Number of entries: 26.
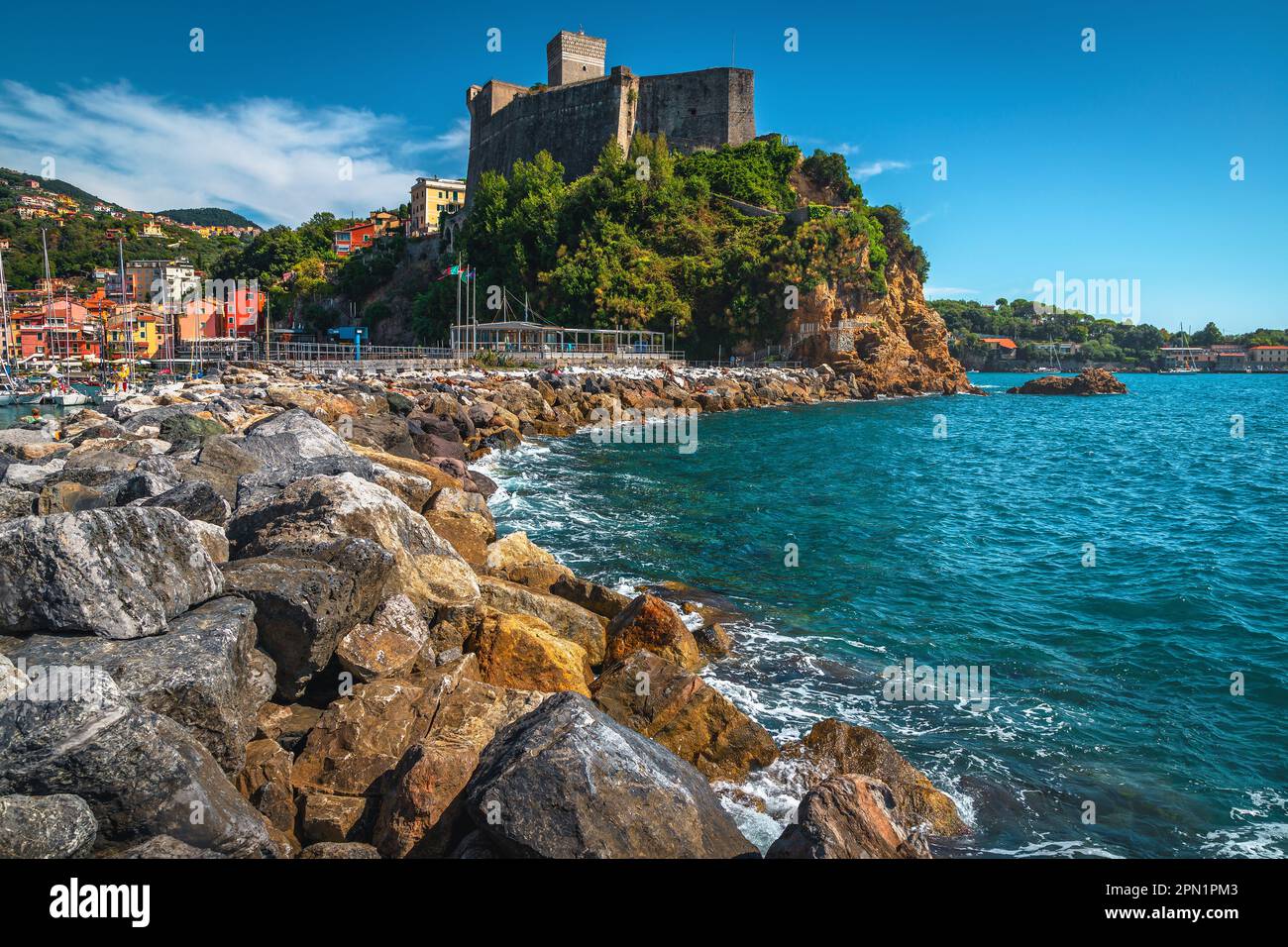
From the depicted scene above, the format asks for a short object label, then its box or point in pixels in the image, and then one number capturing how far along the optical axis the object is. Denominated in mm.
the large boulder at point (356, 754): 5160
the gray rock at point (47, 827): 3723
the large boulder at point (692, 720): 7016
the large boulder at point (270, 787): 5203
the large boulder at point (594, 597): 10047
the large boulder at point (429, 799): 4750
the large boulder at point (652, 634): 8969
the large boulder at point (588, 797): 4215
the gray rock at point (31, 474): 9844
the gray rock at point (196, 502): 7812
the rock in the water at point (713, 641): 9961
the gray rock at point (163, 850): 3855
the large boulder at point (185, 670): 4988
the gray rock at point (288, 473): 8781
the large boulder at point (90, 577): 5395
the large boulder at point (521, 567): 10492
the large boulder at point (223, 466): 9500
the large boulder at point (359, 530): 7559
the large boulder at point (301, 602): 6215
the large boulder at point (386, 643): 6559
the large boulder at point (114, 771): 4133
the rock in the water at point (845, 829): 4684
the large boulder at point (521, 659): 7281
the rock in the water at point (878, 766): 6586
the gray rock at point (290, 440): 11586
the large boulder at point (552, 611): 8758
